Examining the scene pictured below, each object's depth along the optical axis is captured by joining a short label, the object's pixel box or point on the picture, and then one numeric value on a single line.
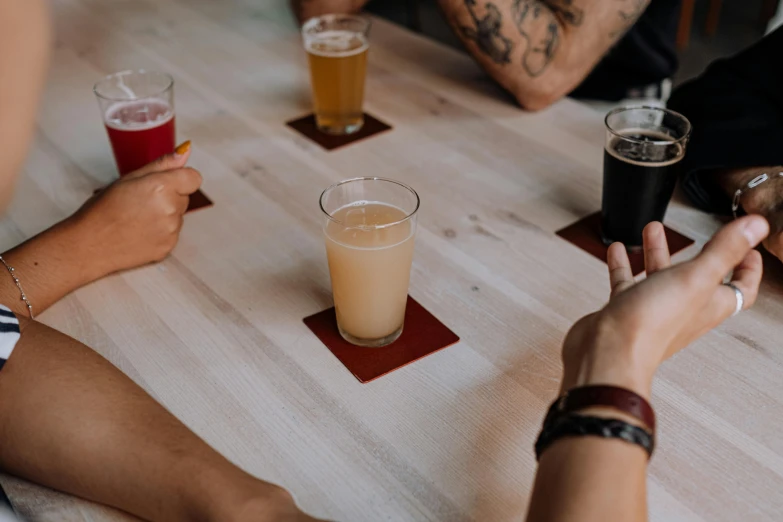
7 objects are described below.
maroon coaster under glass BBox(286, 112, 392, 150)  1.35
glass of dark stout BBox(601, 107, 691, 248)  0.98
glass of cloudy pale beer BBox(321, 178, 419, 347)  0.83
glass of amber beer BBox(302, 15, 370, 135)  1.33
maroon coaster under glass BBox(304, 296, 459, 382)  0.86
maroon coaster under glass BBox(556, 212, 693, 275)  1.04
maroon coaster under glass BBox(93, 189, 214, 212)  1.19
